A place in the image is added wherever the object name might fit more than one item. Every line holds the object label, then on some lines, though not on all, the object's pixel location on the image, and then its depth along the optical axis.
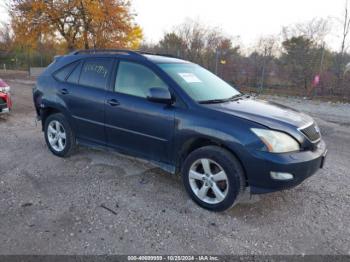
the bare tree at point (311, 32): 17.40
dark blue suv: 2.84
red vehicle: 6.72
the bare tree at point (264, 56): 14.38
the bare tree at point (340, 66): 12.31
